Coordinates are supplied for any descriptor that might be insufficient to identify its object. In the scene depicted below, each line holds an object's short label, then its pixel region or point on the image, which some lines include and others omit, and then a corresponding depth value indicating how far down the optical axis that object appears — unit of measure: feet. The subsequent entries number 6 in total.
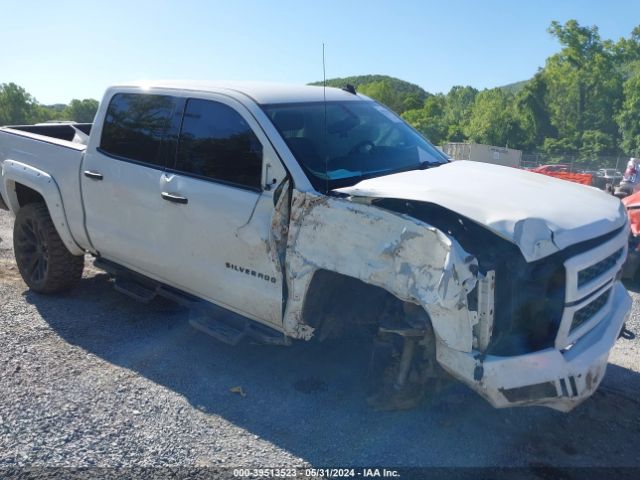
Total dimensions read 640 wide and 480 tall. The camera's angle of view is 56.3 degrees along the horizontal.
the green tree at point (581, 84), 209.15
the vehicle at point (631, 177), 33.92
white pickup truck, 9.70
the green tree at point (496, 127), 225.56
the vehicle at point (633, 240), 20.97
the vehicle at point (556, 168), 101.01
